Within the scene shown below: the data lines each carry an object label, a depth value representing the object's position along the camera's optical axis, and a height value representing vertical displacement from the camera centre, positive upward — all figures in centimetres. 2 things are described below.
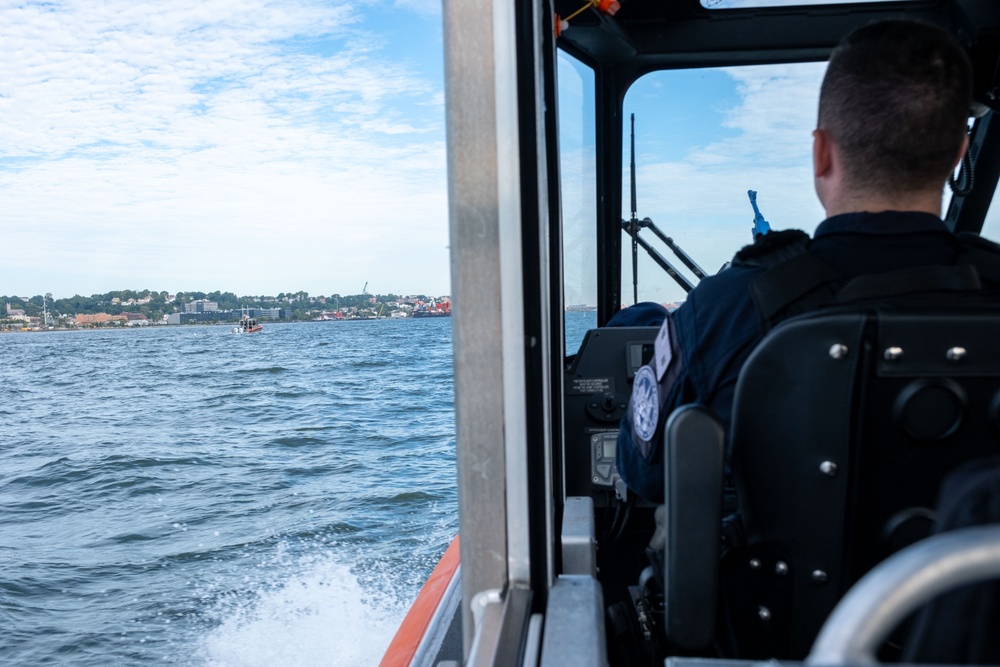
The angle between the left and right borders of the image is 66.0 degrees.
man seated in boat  115 +17
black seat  103 -20
